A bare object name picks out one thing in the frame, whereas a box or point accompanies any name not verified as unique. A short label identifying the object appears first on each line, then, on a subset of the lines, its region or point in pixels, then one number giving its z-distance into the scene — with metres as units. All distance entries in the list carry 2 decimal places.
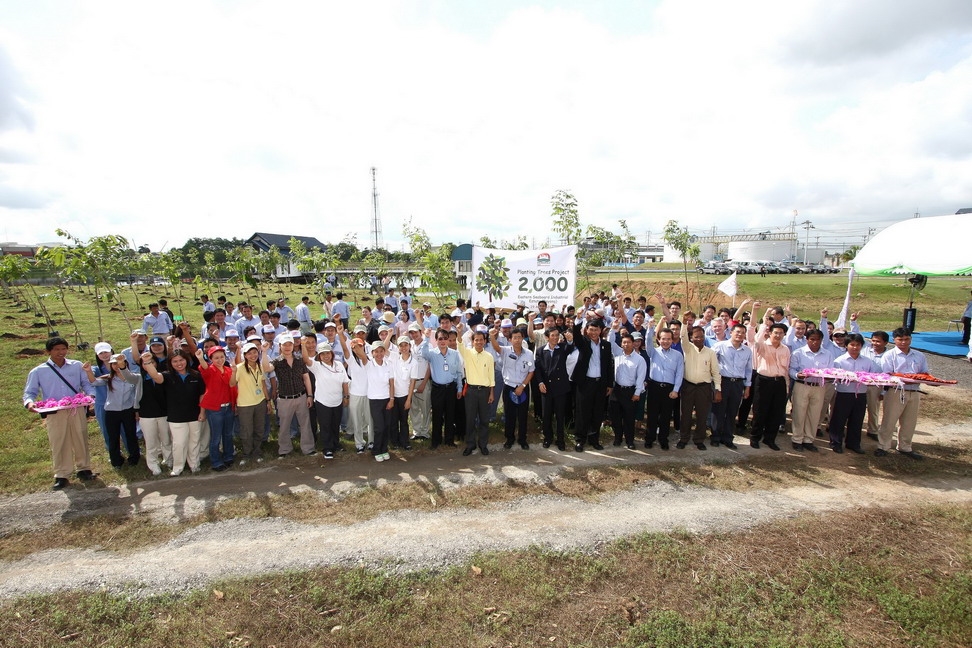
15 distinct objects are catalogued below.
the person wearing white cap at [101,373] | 6.47
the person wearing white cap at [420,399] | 7.41
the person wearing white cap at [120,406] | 6.31
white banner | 11.72
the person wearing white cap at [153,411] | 6.31
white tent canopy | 11.91
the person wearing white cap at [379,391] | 6.75
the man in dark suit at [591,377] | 7.07
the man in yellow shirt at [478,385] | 6.94
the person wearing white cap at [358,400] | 6.95
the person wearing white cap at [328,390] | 6.82
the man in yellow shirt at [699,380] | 7.04
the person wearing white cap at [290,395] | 6.81
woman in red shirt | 6.37
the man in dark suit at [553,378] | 7.02
